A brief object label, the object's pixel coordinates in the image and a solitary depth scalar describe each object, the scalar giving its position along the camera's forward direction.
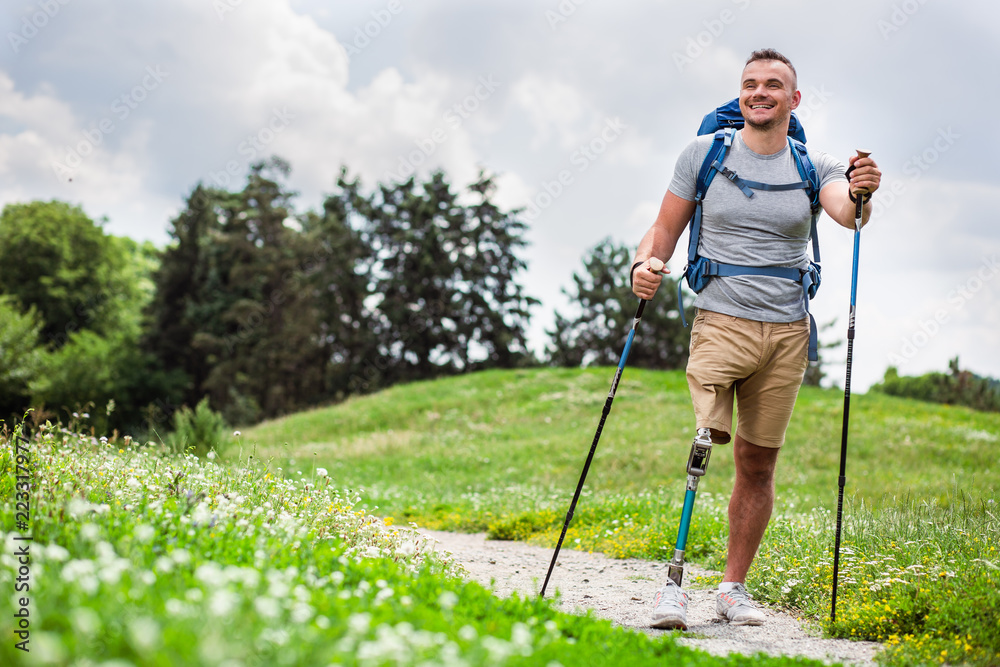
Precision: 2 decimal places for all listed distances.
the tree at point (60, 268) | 45.41
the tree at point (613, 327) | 40.31
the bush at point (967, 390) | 26.60
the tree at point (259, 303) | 39.28
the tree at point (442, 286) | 37.91
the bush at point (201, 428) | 13.49
